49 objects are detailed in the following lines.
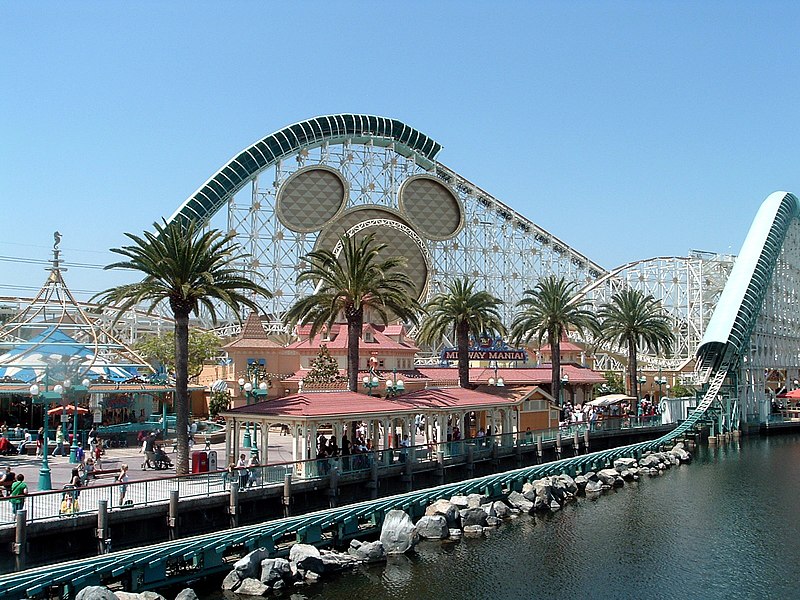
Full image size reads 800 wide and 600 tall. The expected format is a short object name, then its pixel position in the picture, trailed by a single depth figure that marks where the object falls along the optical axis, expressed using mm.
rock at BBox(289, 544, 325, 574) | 23344
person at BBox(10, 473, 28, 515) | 21656
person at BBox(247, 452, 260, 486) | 26734
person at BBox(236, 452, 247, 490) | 26469
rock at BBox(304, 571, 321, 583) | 23062
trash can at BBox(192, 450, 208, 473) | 28898
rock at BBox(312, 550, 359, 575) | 23844
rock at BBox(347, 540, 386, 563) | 25031
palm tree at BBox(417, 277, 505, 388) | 46656
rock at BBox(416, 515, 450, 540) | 27828
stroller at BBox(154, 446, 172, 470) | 31609
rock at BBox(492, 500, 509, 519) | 31359
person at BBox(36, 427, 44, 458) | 36969
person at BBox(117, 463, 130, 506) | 23256
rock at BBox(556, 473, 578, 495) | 36478
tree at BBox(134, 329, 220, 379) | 64062
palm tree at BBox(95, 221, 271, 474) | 30906
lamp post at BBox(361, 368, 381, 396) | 43969
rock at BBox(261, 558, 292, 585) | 22356
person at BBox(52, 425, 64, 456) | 36375
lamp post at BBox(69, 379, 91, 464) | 32609
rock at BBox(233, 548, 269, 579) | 22375
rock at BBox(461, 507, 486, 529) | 29266
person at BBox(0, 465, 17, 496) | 24436
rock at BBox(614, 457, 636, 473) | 41872
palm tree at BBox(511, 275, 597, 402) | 53688
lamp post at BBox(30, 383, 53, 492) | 25781
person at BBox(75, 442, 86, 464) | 32812
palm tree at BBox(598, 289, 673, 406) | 61531
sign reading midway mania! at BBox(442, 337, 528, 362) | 59281
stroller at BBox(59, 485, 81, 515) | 22094
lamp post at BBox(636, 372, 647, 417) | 67000
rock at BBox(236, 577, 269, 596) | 21844
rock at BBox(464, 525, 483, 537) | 28772
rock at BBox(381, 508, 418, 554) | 25875
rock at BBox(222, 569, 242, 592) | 22141
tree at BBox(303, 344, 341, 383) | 49188
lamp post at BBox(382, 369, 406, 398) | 41906
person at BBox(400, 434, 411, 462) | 33000
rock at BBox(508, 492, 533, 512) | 32875
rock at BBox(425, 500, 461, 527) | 28953
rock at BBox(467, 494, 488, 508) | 30555
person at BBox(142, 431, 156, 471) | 31812
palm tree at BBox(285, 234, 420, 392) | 38125
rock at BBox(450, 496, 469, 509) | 30417
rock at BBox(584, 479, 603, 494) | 37469
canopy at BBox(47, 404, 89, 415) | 42847
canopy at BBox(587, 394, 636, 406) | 56406
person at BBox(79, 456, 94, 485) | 26002
